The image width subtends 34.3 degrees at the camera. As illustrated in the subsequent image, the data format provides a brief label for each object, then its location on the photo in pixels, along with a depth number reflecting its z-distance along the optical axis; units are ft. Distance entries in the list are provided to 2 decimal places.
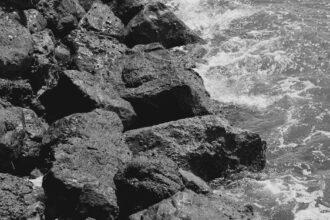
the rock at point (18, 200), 33.01
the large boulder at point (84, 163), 33.63
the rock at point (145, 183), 33.65
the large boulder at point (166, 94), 44.06
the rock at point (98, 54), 48.62
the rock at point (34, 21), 51.38
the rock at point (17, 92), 43.32
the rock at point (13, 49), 44.55
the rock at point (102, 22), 55.31
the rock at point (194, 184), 34.96
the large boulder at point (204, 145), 39.40
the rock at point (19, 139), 38.22
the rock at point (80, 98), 42.98
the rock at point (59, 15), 54.29
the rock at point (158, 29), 57.11
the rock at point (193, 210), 31.96
